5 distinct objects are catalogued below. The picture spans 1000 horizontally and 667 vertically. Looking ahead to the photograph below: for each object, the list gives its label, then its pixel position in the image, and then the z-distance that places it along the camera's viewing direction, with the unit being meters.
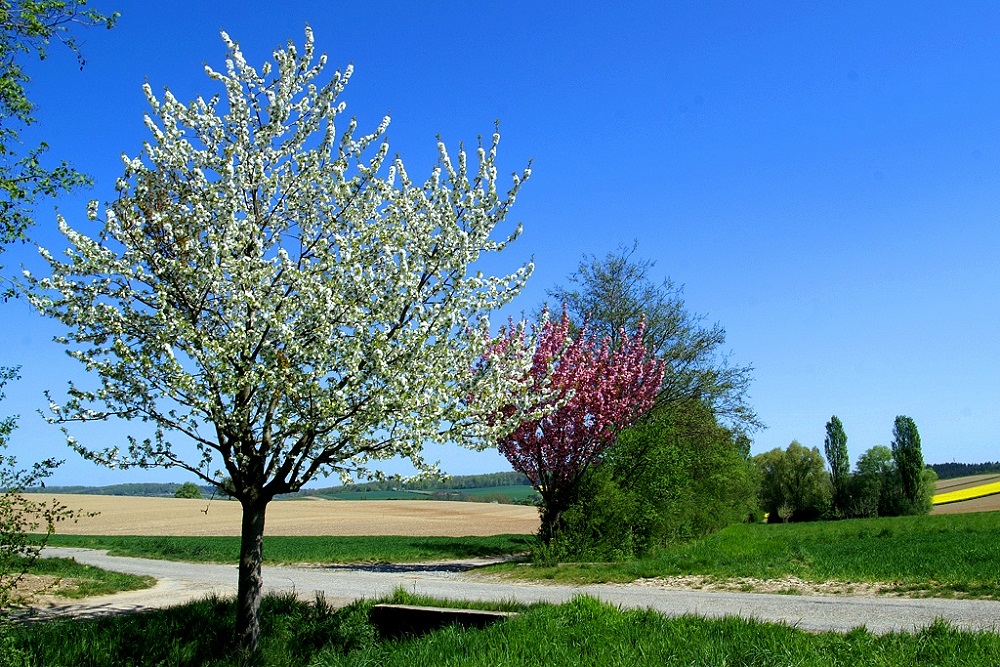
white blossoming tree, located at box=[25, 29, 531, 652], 8.16
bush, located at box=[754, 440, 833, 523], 76.50
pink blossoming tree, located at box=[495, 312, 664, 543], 22.97
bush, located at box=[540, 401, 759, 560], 22.47
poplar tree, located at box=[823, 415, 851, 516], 86.38
